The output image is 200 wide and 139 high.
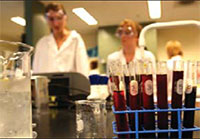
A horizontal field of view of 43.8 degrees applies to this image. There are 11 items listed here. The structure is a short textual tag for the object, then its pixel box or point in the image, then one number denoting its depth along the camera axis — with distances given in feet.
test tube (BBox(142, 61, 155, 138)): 1.59
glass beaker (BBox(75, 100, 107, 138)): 1.91
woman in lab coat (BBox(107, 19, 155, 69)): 5.75
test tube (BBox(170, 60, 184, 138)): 1.58
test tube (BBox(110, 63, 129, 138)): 1.59
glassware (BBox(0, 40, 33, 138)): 1.17
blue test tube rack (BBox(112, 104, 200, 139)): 1.54
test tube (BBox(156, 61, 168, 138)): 1.60
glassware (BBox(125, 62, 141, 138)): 1.59
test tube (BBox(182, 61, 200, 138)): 1.58
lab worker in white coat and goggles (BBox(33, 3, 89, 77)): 6.86
